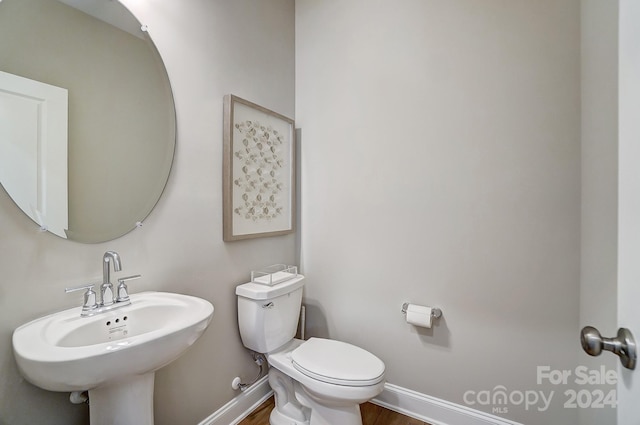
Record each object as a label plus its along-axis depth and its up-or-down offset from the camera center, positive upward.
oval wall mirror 0.88 +0.35
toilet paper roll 1.51 -0.58
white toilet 1.26 -0.76
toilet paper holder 1.55 -0.57
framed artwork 1.50 +0.24
